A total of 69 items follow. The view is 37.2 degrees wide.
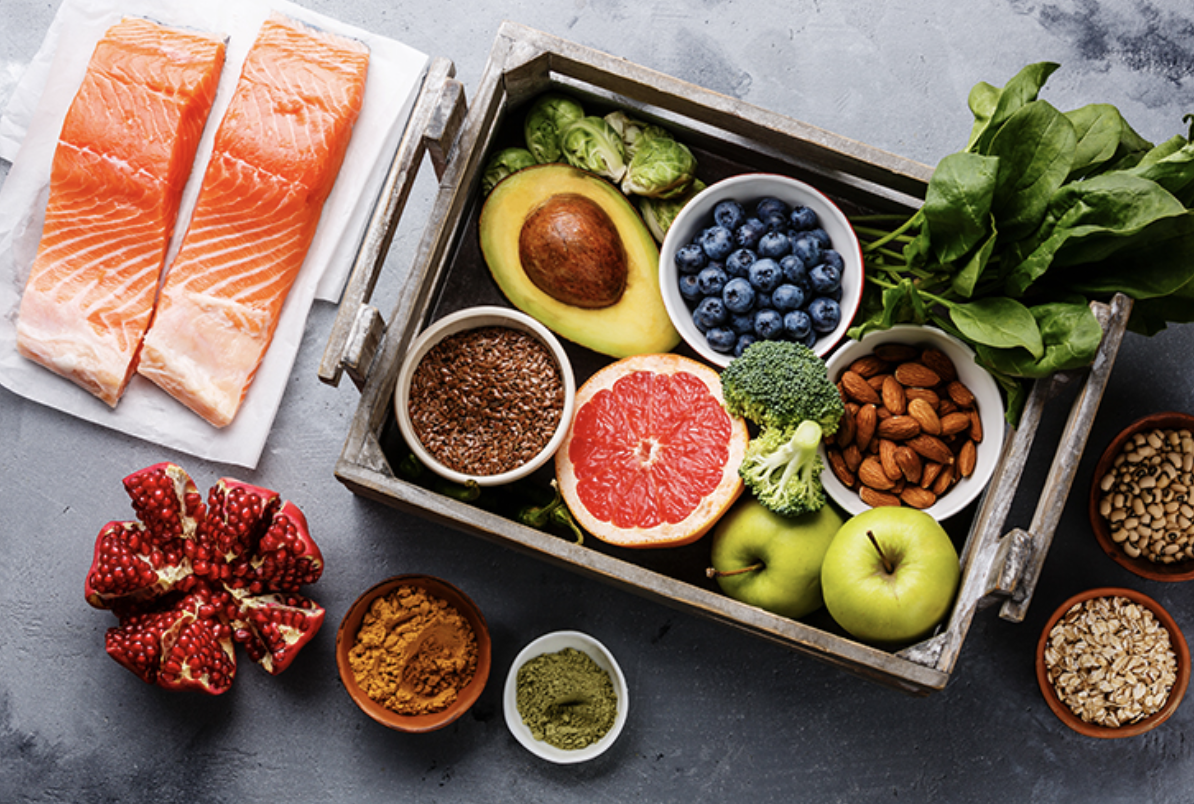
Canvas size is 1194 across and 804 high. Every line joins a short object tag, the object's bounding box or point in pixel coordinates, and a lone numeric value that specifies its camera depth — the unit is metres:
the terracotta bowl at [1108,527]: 1.00
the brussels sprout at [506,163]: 0.99
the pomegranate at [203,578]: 0.97
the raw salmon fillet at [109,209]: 1.02
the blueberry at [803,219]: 0.97
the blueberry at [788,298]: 0.96
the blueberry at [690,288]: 0.97
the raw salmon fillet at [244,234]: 1.02
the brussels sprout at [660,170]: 0.98
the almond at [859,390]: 0.97
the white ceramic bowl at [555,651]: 0.98
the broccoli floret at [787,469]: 0.93
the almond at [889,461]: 0.96
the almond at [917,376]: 0.97
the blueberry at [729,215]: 0.97
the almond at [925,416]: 0.96
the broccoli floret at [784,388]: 0.94
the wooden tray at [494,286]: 0.92
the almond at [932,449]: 0.97
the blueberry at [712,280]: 0.97
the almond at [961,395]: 0.97
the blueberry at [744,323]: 0.97
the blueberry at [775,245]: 0.97
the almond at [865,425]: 0.97
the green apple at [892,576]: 0.92
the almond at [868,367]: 0.98
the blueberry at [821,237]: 0.97
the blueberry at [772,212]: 0.97
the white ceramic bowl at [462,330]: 0.95
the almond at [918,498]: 0.97
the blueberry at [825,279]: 0.96
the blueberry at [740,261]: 0.97
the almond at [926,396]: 0.97
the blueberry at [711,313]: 0.97
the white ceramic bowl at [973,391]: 0.96
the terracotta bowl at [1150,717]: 0.98
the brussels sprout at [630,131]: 1.00
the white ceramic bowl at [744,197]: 0.97
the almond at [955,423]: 0.97
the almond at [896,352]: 0.97
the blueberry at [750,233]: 0.97
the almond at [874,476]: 0.96
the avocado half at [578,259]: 0.96
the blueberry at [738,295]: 0.96
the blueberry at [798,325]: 0.96
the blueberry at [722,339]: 0.97
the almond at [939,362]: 0.97
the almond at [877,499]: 0.97
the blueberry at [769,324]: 0.96
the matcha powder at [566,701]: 0.98
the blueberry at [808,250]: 0.97
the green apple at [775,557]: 0.95
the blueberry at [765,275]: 0.96
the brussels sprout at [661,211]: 1.00
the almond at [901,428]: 0.96
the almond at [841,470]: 0.97
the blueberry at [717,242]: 0.97
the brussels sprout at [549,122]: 0.99
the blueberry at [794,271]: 0.96
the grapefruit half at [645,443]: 0.96
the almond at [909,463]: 0.96
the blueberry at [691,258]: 0.97
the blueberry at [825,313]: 0.96
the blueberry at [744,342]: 0.97
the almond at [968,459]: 0.97
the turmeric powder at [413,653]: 0.97
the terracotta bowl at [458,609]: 0.97
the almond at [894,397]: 0.97
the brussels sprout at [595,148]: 0.99
